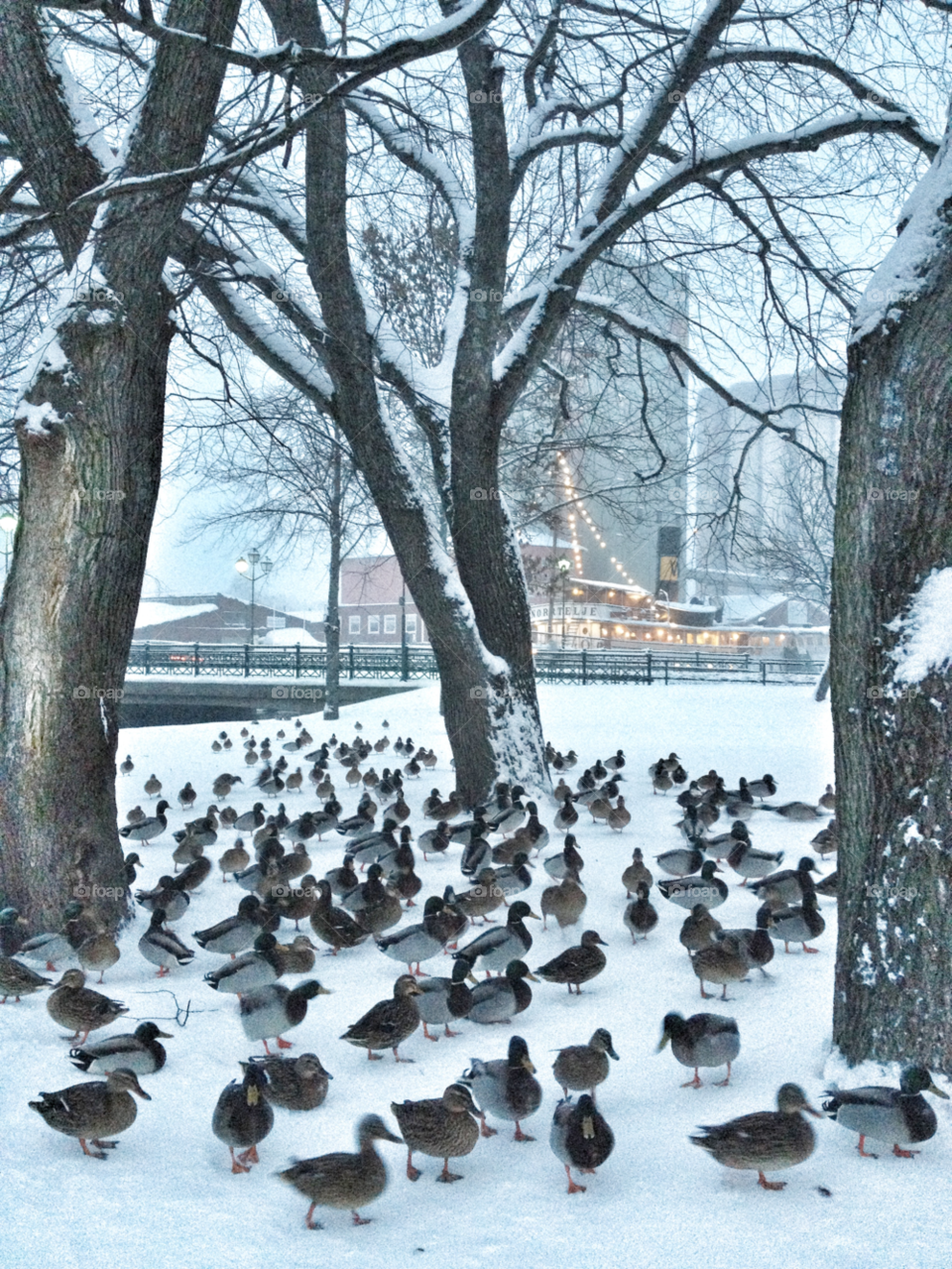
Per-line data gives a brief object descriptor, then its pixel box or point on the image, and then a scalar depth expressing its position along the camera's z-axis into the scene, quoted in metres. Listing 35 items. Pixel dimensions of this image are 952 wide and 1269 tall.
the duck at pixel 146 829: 10.20
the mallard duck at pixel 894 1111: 4.00
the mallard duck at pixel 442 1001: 5.50
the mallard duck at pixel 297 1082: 4.61
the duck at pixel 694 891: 7.23
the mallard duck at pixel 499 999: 5.62
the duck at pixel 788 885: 7.29
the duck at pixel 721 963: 5.87
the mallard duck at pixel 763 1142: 3.89
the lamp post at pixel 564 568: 31.99
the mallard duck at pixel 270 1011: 5.18
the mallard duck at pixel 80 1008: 5.11
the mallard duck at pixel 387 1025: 5.13
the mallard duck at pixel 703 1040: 4.80
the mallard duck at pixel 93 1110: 4.06
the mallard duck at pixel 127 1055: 4.71
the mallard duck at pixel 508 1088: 4.45
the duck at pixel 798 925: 6.59
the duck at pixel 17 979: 5.55
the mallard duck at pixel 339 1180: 3.77
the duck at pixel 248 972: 5.86
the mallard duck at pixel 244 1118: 4.14
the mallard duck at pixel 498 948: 6.32
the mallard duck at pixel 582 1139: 4.02
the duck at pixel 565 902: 7.22
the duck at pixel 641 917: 6.98
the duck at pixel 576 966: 6.04
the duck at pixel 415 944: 6.36
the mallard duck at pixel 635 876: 7.73
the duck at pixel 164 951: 6.23
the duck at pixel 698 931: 6.35
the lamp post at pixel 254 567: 27.56
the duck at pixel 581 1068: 4.69
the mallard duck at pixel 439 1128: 4.09
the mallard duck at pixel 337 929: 6.80
